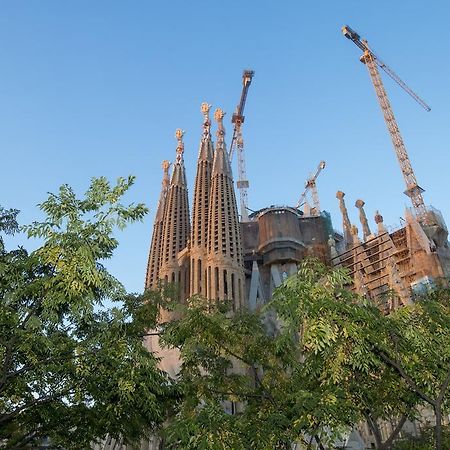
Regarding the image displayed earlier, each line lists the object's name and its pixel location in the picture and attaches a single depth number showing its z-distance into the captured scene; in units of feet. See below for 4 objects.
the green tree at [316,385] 22.86
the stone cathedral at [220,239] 110.93
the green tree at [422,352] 23.90
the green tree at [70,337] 24.91
